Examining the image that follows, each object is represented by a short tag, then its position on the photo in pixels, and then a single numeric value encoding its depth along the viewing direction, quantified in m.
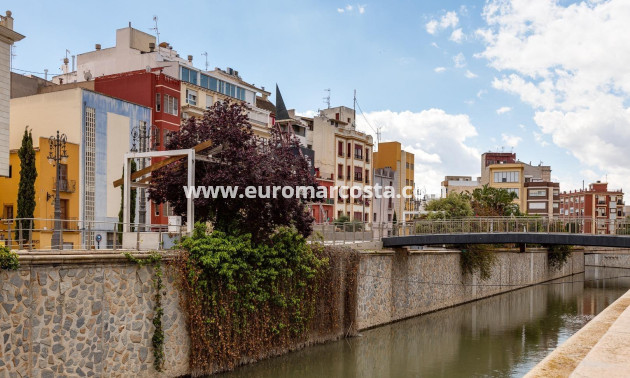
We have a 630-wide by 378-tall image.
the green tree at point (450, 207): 48.72
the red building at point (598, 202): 118.50
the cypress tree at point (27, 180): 28.84
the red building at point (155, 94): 38.09
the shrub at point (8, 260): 14.18
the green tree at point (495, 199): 62.12
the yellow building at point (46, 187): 31.27
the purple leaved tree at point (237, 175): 20.88
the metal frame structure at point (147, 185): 20.69
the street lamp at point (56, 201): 19.97
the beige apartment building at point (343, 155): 59.44
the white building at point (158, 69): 42.94
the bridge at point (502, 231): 31.42
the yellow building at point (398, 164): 72.88
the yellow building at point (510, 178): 91.81
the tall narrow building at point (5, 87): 26.58
